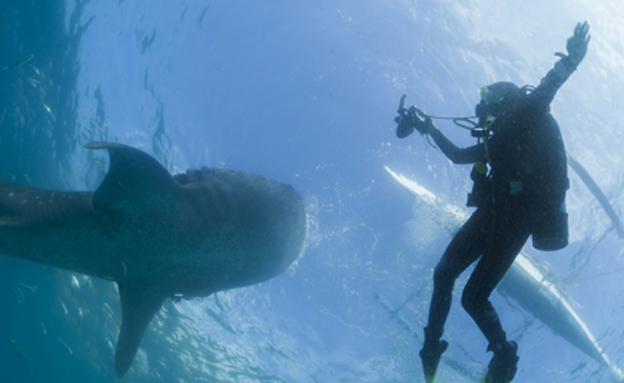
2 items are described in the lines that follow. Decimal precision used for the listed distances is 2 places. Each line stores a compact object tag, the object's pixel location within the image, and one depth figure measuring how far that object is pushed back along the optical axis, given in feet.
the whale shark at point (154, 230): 14.34
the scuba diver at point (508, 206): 9.27
